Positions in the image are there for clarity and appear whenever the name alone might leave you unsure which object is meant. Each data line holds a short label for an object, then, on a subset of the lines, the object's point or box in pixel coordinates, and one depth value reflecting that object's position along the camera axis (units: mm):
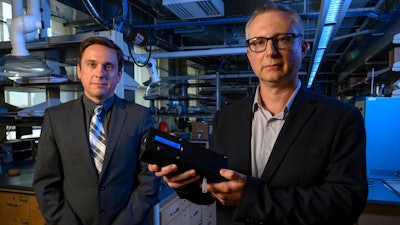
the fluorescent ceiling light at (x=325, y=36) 2562
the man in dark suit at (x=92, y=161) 1413
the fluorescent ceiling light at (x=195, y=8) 2520
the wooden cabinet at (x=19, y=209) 2176
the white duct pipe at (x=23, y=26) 1784
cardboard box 4664
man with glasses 797
